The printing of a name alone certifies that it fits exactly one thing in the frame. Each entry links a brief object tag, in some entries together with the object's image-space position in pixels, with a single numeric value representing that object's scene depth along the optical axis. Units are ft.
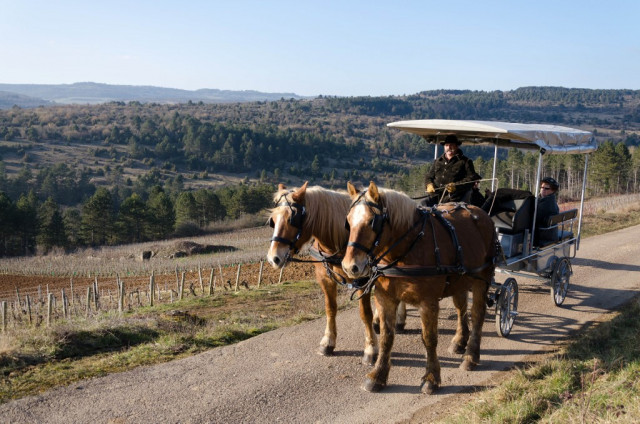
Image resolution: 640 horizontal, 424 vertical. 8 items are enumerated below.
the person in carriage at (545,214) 31.71
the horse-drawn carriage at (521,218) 26.45
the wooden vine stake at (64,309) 42.14
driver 27.22
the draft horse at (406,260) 17.85
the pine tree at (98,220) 159.22
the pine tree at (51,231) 149.79
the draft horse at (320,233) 19.94
